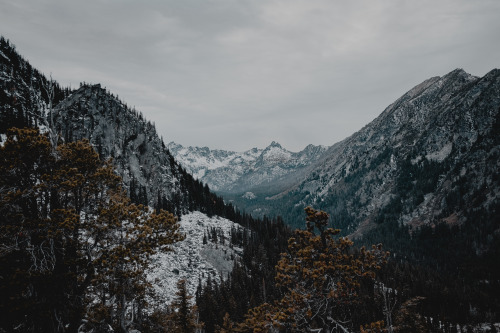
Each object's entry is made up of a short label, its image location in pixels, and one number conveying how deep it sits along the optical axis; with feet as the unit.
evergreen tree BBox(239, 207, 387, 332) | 40.83
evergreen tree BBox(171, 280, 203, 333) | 129.30
